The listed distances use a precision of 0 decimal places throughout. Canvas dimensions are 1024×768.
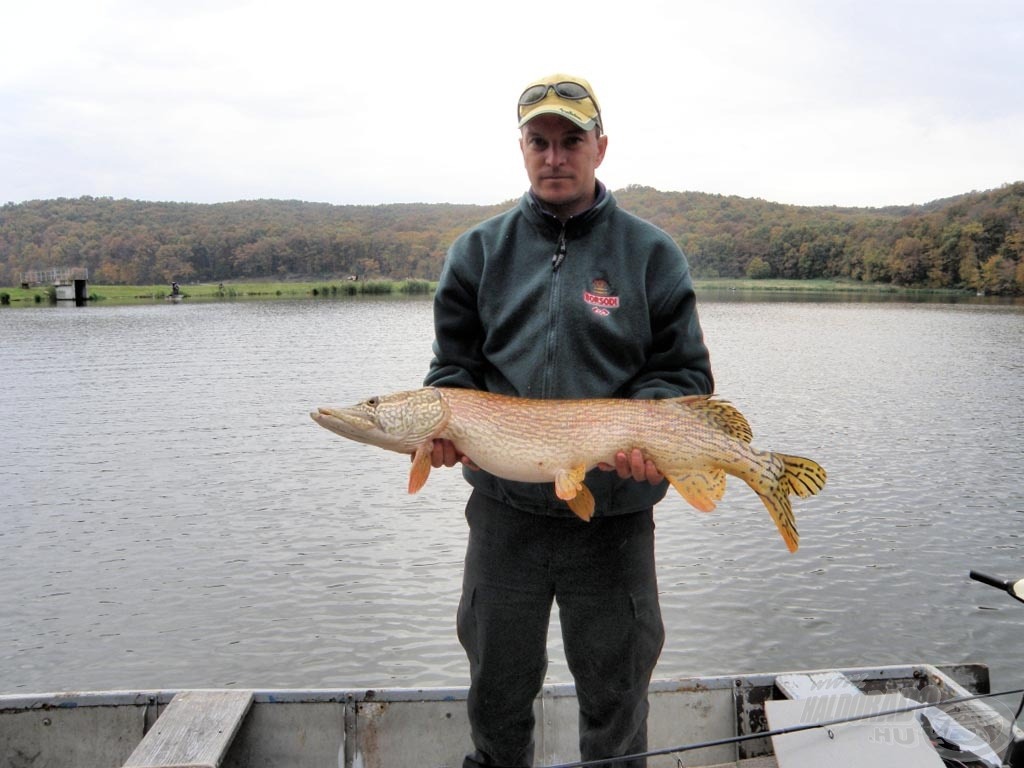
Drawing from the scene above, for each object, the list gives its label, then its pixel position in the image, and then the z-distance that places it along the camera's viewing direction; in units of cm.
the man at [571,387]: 299
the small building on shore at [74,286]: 6619
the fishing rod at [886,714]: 319
